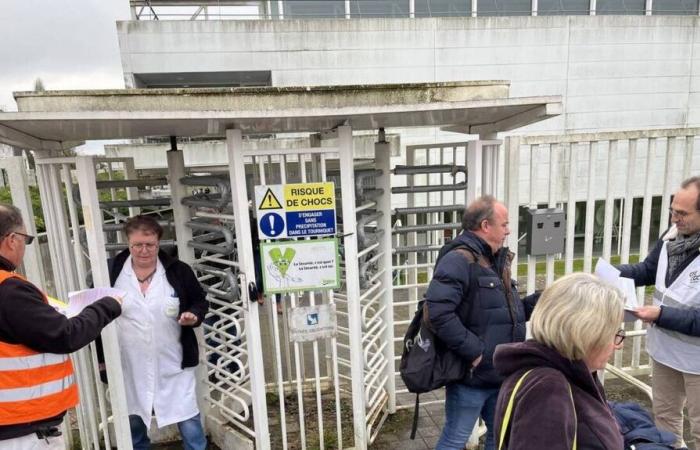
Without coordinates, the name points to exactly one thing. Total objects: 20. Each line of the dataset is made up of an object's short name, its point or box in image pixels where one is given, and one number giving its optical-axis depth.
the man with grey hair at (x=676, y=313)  2.22
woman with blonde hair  1.28
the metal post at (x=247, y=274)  2.44
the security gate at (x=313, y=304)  2.55
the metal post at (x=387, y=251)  3.11
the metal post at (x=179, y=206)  2.88
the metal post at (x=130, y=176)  3.60
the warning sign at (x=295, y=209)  2.48
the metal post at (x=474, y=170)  2.83
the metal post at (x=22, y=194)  2.67
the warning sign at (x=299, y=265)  2.56
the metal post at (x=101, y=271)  2.33
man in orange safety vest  1.82
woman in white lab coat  2.48
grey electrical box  3.07
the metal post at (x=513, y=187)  3.12
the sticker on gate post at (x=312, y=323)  2.71
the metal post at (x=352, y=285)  2.56
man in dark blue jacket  2.19
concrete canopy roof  2.08
